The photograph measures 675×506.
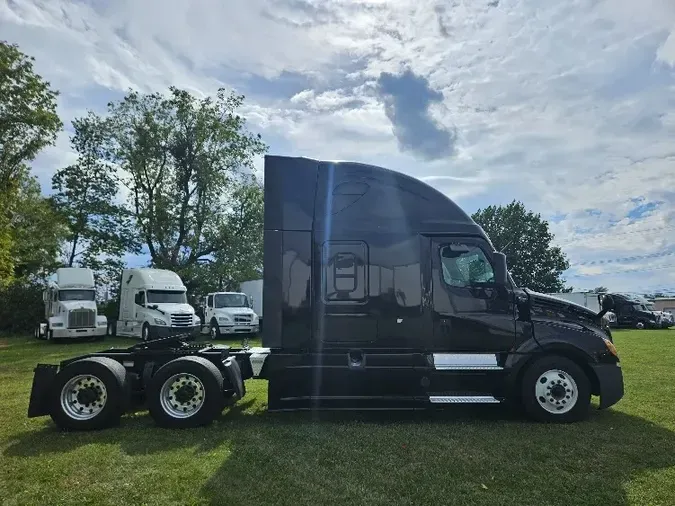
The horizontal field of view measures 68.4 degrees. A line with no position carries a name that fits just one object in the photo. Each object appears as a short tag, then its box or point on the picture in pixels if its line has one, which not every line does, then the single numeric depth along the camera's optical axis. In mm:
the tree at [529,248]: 62062
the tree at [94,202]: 35062
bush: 30141
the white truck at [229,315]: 23859
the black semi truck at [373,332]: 6781
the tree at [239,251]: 32375
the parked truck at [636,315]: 33688
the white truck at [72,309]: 23562
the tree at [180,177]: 33469
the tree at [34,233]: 33250
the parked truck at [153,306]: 22141
